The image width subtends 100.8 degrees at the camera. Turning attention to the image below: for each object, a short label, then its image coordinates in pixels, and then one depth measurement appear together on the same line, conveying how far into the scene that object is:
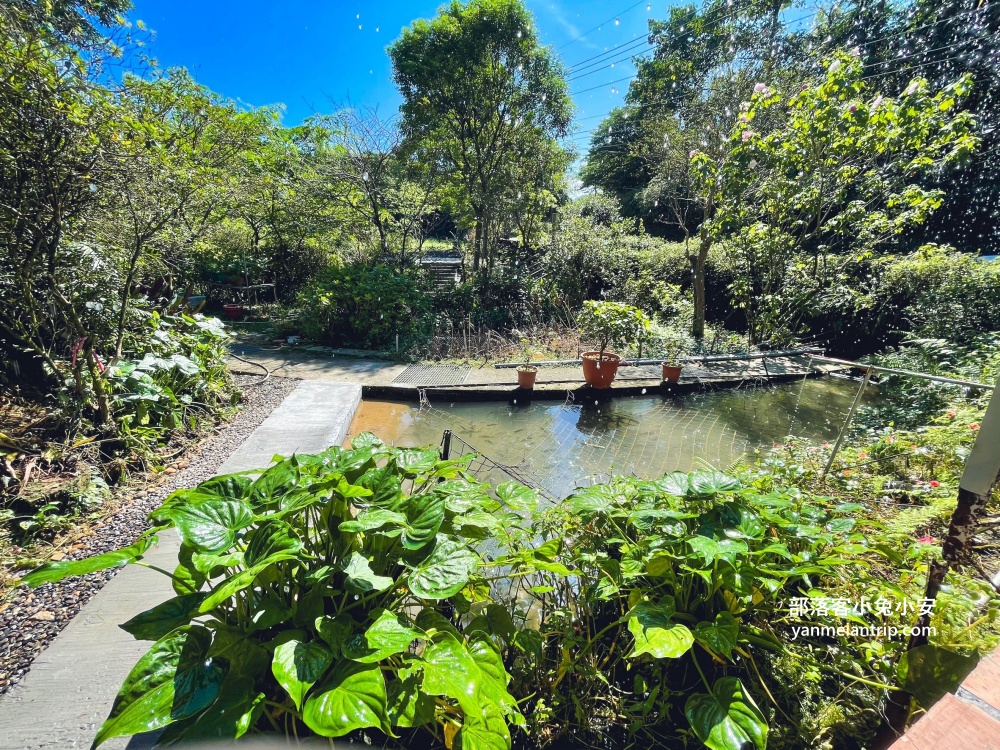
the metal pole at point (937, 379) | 2.05
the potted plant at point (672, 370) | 5.79
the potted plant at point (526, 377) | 5.37
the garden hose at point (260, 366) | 5.12
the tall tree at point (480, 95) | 7.88
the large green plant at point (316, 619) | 0.85
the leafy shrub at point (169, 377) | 3.09
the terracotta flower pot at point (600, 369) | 5.50
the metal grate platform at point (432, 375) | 5.65
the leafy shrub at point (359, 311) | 7.17
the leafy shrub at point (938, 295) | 5.68
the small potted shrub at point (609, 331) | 5.44
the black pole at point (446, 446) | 2.25
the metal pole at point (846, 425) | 2.42
